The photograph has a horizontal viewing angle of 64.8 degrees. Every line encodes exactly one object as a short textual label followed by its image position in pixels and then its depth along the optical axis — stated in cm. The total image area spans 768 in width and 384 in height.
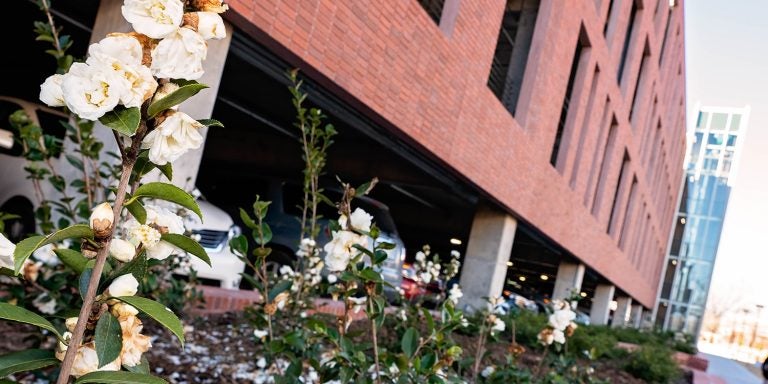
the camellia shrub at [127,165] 88
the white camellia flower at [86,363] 96
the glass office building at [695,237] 5059
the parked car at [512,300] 1647
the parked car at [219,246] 680
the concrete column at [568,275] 1853
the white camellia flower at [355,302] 250
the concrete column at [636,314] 3809
